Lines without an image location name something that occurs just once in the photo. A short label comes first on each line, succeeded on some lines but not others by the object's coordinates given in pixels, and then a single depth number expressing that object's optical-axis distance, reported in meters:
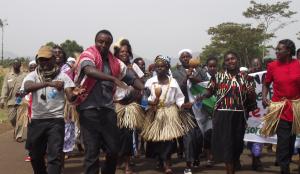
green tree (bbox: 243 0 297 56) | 53.03
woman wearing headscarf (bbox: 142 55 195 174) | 7.77
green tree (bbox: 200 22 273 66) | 51.47
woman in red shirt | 7.04
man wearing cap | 5.95
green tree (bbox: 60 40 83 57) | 53.84
